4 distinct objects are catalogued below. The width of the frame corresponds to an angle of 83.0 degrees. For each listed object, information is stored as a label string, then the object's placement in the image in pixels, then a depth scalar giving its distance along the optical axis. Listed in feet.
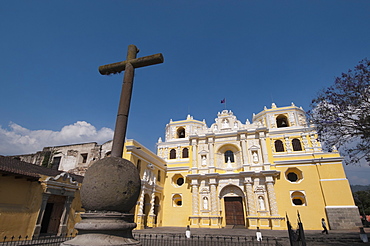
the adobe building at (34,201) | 30.37
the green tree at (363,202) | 96.20
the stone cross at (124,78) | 13.57
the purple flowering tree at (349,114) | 24.98
